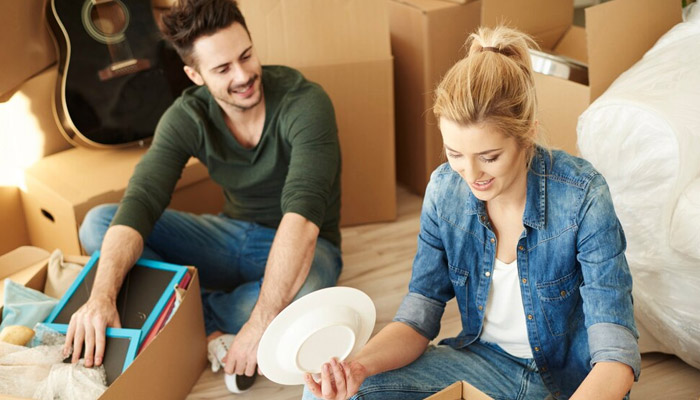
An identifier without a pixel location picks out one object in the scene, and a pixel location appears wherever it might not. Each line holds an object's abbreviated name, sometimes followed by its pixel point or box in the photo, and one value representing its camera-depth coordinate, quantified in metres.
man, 1.61
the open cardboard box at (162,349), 1.42
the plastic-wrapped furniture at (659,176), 1.46
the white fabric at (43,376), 1.39
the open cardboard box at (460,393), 1.11
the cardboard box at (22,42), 2.05
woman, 1.09
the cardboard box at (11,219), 2.17
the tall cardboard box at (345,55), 2.09
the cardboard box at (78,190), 2.00
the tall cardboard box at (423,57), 2.19
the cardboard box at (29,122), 2.15
